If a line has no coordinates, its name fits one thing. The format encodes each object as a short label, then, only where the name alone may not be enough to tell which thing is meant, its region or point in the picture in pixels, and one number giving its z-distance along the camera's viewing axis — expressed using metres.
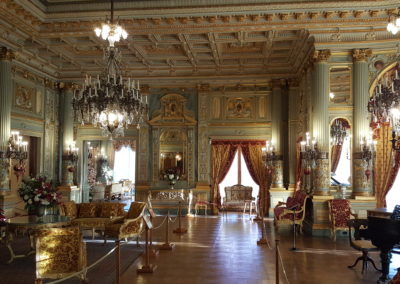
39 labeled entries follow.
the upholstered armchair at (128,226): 7.38
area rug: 5.69
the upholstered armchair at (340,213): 8.59
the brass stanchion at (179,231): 9.58
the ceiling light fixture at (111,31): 6.27
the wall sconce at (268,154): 12.68
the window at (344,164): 10.70
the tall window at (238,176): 14.10
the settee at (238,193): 13.30
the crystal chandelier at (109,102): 6.89
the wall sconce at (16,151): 9.69
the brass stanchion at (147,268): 6.05
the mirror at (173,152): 13.58
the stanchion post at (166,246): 7.67
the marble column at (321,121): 9.10
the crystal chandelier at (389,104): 6.14
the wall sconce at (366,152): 8.77
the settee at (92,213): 8.44
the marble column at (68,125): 13.44
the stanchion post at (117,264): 5.01
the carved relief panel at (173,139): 13.49
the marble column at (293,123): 12.59
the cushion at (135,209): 8.26
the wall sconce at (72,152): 13.27
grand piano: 5.50
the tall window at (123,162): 21.19
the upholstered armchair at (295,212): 8.98
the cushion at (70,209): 8.70
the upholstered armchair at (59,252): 4.96
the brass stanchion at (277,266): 4.84
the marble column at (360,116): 8.95
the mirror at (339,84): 10.59
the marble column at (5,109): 9.64
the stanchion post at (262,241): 8.16
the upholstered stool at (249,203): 12.48
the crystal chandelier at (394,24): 5.26
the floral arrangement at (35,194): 7.36
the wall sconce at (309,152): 9.10
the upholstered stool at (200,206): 12.88
